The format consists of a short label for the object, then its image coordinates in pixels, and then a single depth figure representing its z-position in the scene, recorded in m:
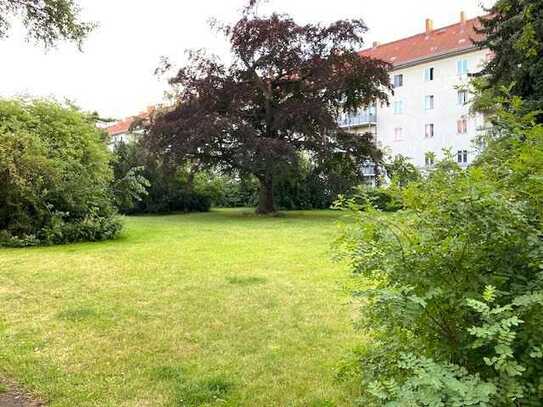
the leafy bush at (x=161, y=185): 22.81
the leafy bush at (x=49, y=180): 12.70
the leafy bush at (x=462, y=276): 1.76
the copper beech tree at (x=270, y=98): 20.48
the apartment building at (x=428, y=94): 34.69
